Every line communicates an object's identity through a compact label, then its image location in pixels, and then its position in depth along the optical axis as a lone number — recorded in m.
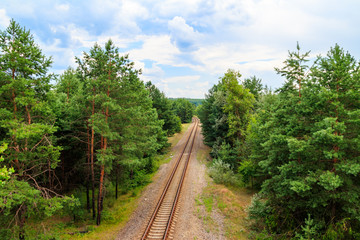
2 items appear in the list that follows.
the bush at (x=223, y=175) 22.22
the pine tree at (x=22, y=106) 8.71
